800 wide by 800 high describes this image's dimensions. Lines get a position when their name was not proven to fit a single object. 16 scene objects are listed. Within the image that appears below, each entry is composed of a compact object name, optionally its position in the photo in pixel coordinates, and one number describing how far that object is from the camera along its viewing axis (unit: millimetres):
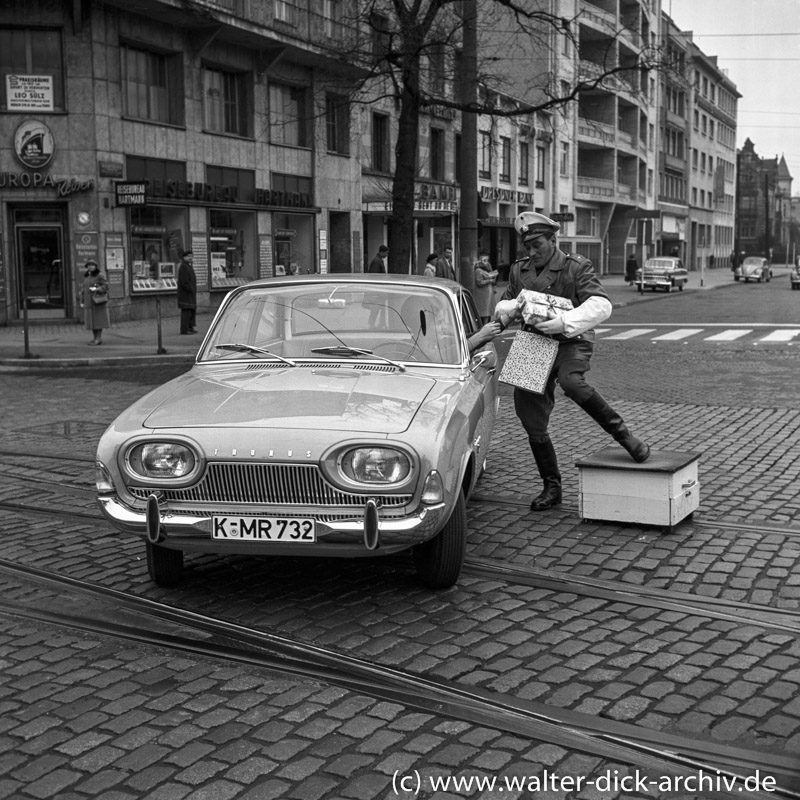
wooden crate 6426
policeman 6547
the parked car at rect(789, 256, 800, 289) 54250
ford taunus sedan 4766
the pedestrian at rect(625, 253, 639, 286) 54125
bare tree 21203
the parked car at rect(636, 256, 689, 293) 47469
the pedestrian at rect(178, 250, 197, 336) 22422
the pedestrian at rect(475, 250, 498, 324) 23797
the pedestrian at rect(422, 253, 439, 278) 24483
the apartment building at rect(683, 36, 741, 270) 90750
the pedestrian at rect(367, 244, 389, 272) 25425
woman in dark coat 21016
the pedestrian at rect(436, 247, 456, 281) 24156
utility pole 21656
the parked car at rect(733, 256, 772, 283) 65625
